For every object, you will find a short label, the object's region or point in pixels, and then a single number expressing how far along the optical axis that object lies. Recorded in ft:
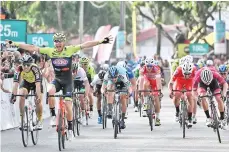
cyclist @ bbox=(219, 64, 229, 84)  77.84
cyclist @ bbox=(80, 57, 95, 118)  82.28
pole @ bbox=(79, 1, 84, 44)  219.73
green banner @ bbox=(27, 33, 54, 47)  116.42
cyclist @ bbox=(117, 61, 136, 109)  84.33
